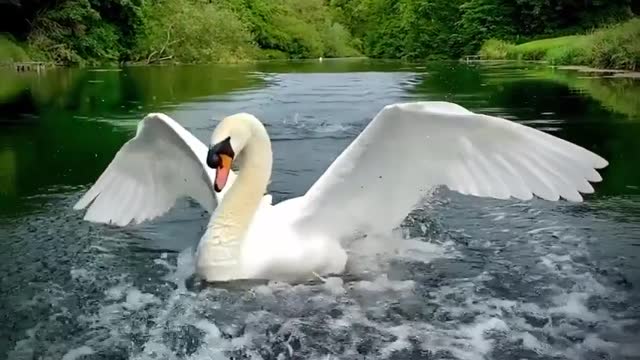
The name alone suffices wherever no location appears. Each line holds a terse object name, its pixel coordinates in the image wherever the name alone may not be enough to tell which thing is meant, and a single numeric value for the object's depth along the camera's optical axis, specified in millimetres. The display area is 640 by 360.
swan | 5062
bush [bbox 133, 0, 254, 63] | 53031
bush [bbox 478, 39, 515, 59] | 53281
